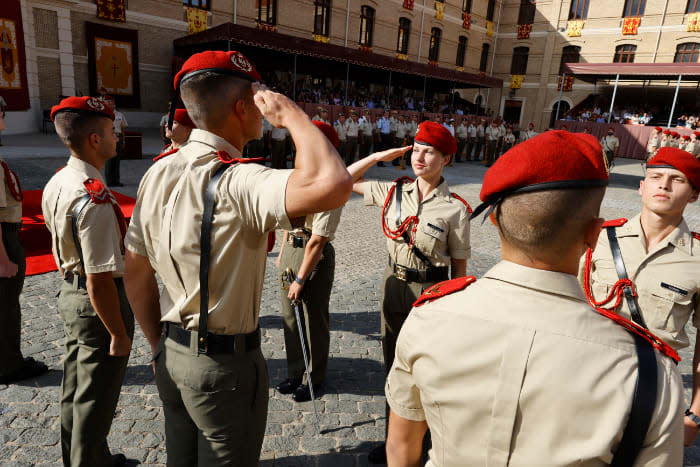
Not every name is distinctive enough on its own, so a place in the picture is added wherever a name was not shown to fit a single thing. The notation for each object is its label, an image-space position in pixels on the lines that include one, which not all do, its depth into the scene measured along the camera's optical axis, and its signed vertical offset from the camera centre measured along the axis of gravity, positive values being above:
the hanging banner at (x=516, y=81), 35.31 +4.62
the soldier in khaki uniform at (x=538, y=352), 0.97 -0.49
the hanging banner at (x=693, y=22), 28.34 +8.38
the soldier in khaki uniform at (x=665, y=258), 2.36 -0.59
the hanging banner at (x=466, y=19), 34.09 +8.83
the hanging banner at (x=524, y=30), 34.66 +8.54
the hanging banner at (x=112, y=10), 18.05 +3.90
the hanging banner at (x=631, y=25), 30.32 +8.45
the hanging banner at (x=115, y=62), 18.28 +1.83
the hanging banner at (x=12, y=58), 15.23 +1.37
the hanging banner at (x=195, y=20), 20.69 +4.33
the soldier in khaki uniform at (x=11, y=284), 3.23 -1.38
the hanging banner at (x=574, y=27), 32.29 +8.49
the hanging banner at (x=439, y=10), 31.88 +8.79
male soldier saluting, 1.53 -0.55
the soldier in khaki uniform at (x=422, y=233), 3.01 -0.69
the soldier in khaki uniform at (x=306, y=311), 3.46 -1.51
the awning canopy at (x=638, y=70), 24.42 +4.51
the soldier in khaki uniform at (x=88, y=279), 2.27 -0.92
